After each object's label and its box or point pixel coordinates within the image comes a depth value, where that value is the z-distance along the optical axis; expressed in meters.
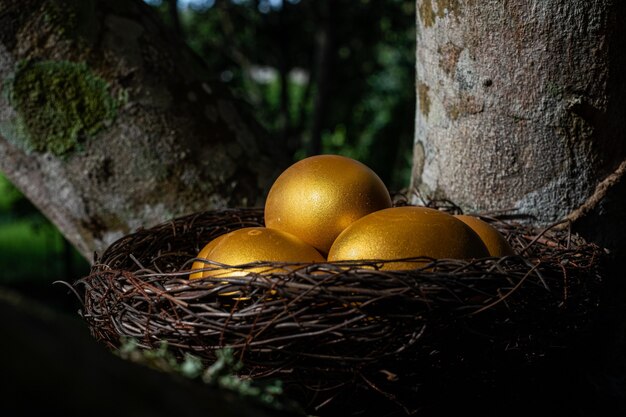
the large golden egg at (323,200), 0.40
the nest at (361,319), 0.33
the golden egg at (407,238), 0.36
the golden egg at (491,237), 0.39
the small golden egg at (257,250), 0.37
